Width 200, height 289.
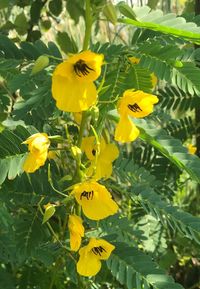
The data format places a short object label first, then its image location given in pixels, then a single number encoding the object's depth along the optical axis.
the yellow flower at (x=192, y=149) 0.87
